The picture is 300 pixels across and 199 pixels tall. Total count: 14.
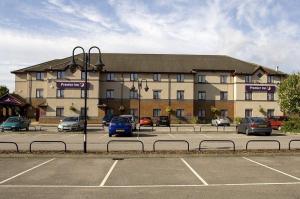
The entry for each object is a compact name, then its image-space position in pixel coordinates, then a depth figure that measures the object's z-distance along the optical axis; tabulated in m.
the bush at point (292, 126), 20.94
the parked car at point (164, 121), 28.92
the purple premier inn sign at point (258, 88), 35.67
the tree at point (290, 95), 30.56
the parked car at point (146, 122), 28.27
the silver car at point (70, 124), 21.13
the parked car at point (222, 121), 30.44
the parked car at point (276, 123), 23.72
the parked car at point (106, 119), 29.16
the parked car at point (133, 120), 19.86
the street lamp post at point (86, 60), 11.18
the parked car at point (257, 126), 18.34
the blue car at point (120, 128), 17.46
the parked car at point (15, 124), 21.50
